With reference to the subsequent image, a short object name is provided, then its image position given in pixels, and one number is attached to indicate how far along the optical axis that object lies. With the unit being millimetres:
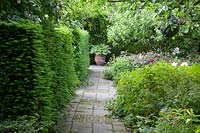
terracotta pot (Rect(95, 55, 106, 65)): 11304
